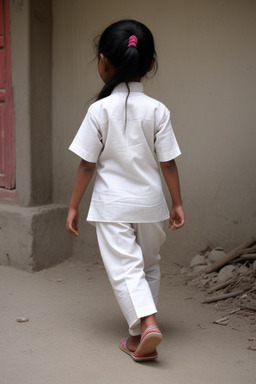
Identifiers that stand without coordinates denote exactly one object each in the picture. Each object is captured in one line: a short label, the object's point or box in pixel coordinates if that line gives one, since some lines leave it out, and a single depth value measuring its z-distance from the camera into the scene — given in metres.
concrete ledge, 4.11
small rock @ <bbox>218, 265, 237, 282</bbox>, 3.73
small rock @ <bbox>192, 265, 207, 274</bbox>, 3.96
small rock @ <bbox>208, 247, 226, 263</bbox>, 3.91
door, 4.21
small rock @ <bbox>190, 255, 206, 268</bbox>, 3.98
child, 2.59
